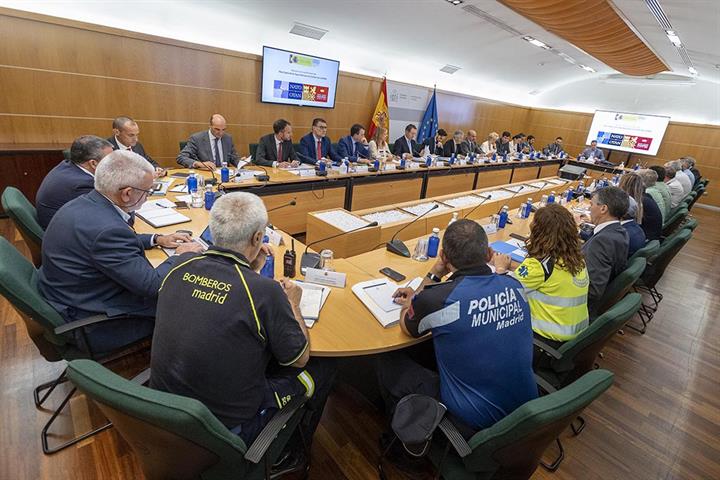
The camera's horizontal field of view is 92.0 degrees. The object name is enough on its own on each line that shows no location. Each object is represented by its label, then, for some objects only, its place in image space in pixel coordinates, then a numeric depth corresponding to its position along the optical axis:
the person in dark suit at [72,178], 2.13
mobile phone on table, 1.97
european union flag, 8.98
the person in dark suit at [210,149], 3.85
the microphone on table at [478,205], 3.46
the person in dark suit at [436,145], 7.43
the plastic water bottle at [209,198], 2.62
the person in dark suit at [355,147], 5.54
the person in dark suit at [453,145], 7.21
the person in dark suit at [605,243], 2.08
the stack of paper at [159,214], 2.29
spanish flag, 7.58
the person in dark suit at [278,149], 4.43
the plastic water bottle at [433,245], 2.30
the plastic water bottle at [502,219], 3.09
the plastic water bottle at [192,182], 2.88
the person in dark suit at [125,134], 3.17
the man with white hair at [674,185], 4.81
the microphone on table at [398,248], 2.28
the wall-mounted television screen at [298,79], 5.70
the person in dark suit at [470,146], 7.70
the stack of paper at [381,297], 1.59
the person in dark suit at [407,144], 6.58
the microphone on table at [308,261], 1.89
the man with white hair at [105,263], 1.46
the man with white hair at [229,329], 1.02
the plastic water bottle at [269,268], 1.75
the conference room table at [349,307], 1.41
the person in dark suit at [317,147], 5.01
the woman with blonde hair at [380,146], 5.92
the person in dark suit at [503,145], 8.73
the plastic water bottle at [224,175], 3.39
